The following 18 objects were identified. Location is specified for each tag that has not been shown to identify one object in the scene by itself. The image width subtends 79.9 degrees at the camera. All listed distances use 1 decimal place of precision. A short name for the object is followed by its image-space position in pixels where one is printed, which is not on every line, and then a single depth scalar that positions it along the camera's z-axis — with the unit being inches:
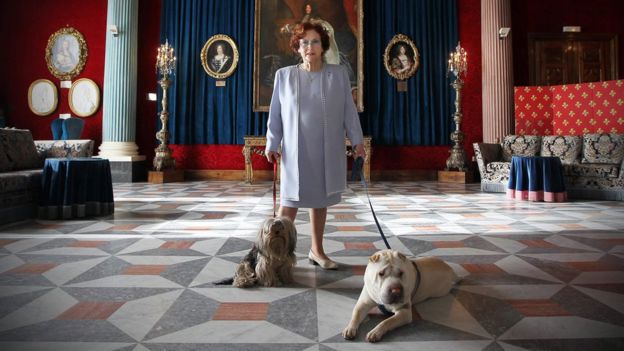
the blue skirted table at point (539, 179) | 199.9
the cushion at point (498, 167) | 242.5
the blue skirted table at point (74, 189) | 146.3
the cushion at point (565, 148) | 240.1
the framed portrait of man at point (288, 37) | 332.2
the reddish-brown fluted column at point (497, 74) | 312.8
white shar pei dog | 50.8
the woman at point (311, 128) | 77.1
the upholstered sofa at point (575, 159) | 211.8
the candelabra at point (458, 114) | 305.4
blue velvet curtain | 337.4
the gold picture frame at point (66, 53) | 341.1
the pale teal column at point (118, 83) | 310.7
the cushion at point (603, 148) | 221.9
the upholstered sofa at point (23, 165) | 137.3
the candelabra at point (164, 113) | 303.6
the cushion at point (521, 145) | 257.9
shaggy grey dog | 68.9
